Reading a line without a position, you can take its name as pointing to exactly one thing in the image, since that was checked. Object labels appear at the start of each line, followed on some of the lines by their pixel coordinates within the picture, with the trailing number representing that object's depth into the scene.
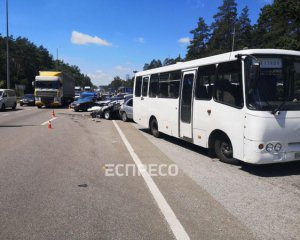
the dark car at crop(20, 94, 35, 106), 32.04
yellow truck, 26.48
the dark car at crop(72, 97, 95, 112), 23.29
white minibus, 5.32
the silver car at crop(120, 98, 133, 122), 15.49
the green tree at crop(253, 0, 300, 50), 33.88
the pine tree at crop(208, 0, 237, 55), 60.72
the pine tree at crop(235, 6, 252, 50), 59.96
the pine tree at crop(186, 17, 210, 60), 68.81
